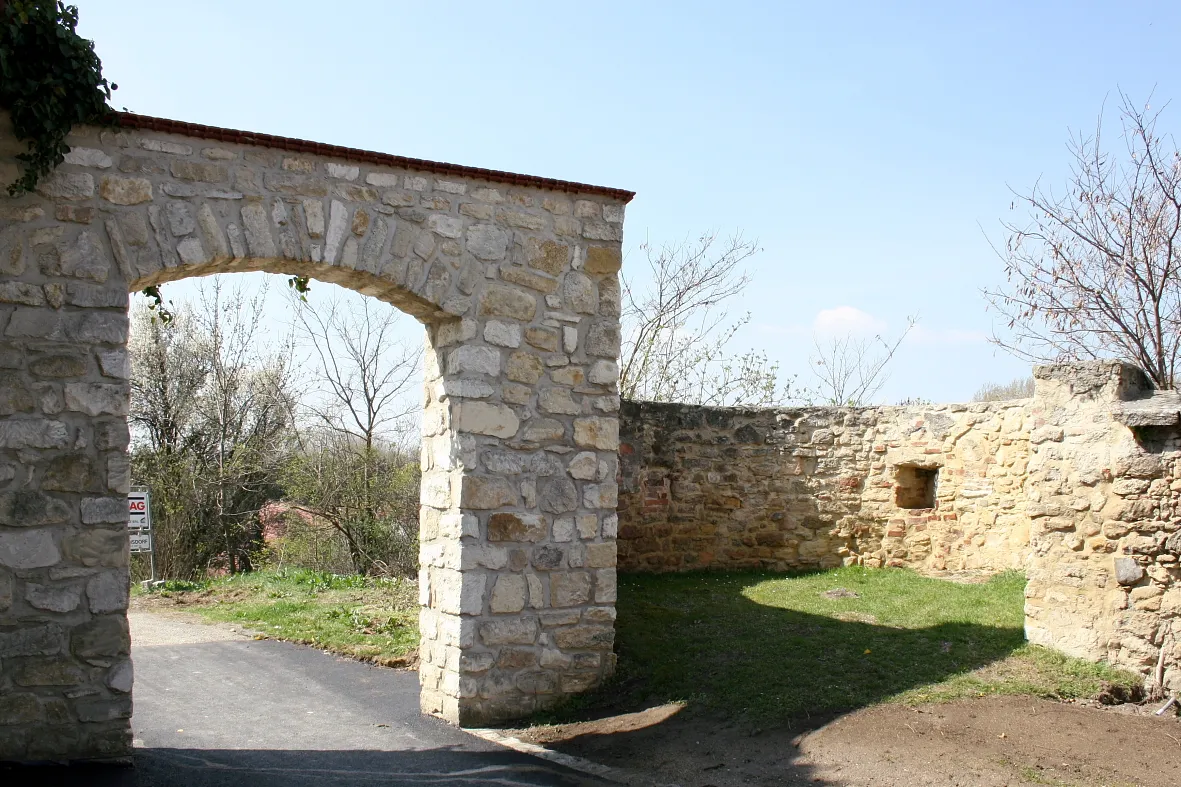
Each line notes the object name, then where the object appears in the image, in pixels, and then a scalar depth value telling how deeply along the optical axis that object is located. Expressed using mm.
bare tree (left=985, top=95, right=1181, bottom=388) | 10281
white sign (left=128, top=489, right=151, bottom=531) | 12594
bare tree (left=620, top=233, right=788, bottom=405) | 16531
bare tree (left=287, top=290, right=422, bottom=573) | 14922
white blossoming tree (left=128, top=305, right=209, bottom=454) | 16109
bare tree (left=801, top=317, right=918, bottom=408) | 17344
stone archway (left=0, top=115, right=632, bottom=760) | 4730
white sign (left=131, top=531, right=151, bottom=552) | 12664
